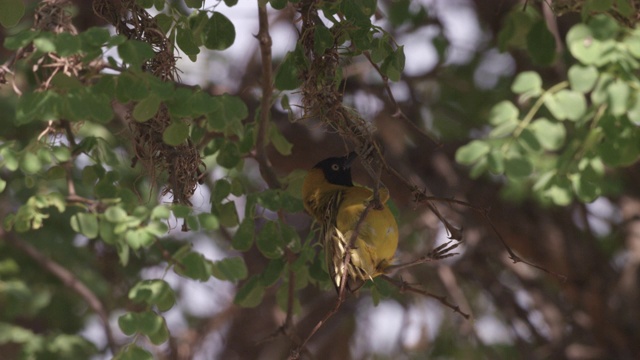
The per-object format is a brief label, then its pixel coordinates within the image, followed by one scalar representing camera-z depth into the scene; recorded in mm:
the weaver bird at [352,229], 6008
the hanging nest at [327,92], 5477
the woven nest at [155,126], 5758
